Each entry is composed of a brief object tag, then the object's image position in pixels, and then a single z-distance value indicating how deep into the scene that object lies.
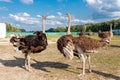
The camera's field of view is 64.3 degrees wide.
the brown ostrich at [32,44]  3.84
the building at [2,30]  16.33
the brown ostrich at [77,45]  3.43
